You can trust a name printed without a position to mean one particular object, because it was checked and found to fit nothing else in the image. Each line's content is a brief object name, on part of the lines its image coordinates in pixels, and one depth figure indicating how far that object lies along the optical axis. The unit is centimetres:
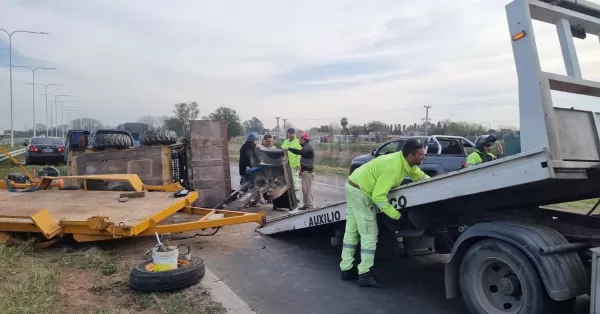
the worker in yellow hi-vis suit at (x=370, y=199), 438
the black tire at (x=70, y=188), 777
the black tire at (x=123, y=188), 813
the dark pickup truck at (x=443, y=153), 1126
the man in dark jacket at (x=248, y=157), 940
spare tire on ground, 423
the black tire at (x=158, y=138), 1057
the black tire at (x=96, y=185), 830
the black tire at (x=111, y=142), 1045
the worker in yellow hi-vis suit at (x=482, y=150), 826
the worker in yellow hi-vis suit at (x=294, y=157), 977
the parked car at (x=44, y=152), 2131
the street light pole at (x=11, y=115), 3969
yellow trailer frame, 519
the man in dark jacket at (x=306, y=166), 936
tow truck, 308
